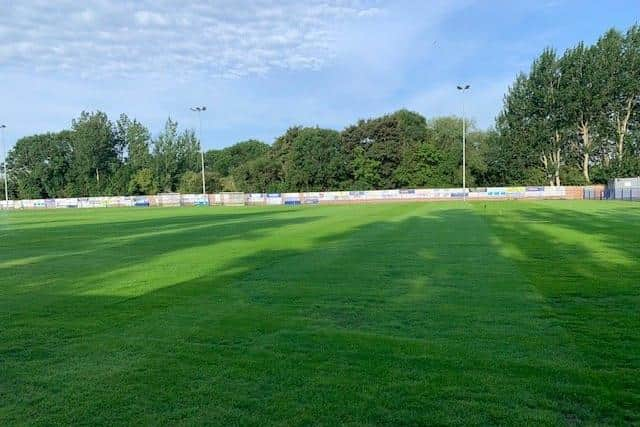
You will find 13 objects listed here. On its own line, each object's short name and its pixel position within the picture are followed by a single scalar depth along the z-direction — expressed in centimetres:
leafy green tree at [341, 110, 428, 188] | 8656
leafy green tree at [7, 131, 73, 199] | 10800
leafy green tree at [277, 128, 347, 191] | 8894
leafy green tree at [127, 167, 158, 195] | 10250
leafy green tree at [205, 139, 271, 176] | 11778
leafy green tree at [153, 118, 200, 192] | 10638
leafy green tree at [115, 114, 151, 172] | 10769
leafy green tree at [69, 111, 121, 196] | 10606
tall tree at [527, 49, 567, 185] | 7838
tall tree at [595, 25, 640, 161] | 7325
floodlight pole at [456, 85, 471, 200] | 7007
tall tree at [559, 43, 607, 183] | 7438
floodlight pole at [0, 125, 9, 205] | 9460
